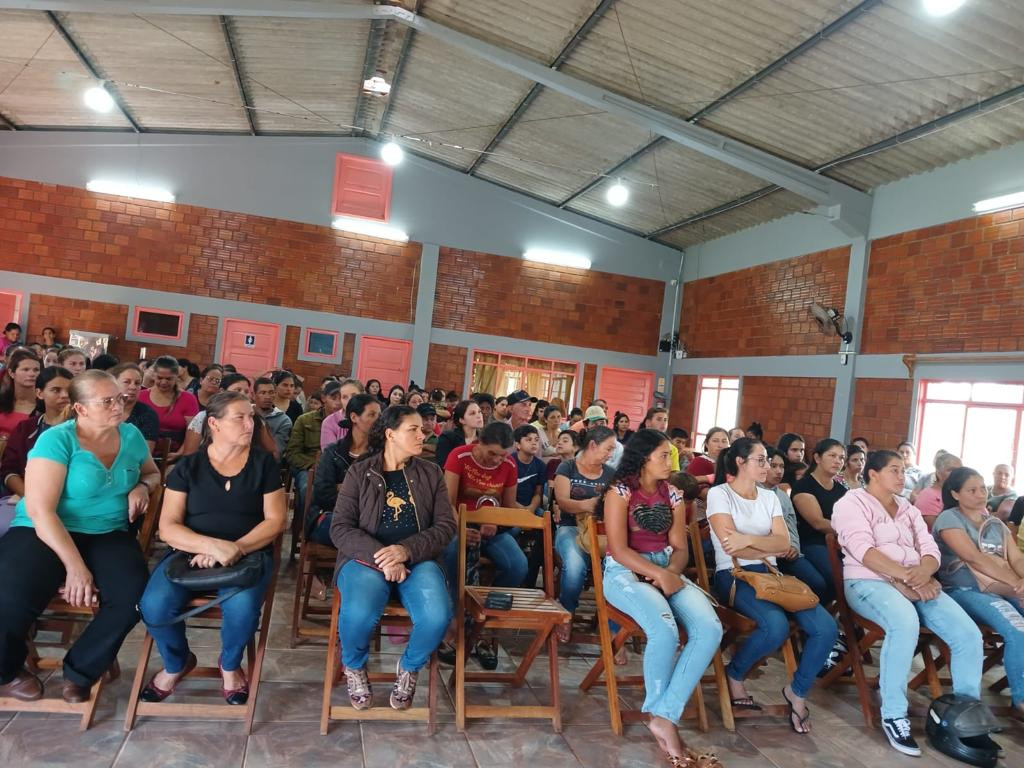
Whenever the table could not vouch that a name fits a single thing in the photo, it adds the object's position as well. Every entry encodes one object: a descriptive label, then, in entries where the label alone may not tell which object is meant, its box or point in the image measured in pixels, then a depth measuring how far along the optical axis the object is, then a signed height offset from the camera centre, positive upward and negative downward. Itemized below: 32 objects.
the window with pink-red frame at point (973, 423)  7.47 +0.08
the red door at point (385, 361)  12.38 +0.11
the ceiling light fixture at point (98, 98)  8.60 +2.89
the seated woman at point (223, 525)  2.68 -0.69
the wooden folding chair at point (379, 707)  2.72 -1.30
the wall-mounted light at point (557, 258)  13.11 +2.33
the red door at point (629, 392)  13.56 +0.03
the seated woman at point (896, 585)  3.17 -0.76
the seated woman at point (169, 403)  4.79 -0.41
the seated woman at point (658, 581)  2.88 -0.81
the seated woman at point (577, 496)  3.81 -0.63
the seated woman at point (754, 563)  3.17 -0.75
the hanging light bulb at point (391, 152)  10.08 +3.05
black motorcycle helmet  3.01 -1.30
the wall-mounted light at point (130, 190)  11.12 +2.32
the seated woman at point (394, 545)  2.80 -0.72
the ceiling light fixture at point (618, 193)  9.91 +2.78
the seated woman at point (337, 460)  3.67 -0.52
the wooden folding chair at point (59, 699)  2.56 -1.33
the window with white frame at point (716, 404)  11.90 -0.01
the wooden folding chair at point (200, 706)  2.61 -1.33
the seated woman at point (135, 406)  4.09 -0.38
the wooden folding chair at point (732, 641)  3.16 -1.10
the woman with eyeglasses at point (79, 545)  2.54 -0.79
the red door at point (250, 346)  11.71 +0.10
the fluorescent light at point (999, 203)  7.28 +2.40
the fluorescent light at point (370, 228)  12.19 +2.33
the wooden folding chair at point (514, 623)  2.88 -1.00
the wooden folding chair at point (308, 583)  3.56 -1.15
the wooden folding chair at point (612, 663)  3.03 -1.18
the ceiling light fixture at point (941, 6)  4.80 +2.84
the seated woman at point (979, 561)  3.45 -0.65
